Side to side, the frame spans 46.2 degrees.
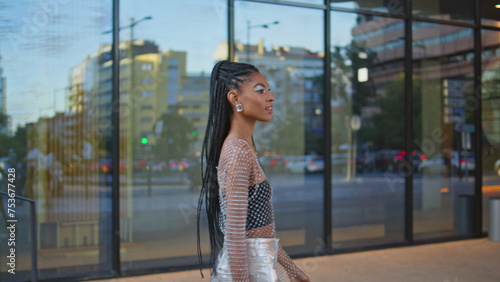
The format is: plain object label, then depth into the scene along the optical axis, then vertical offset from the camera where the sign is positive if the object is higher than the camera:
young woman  2.09 -0.18
